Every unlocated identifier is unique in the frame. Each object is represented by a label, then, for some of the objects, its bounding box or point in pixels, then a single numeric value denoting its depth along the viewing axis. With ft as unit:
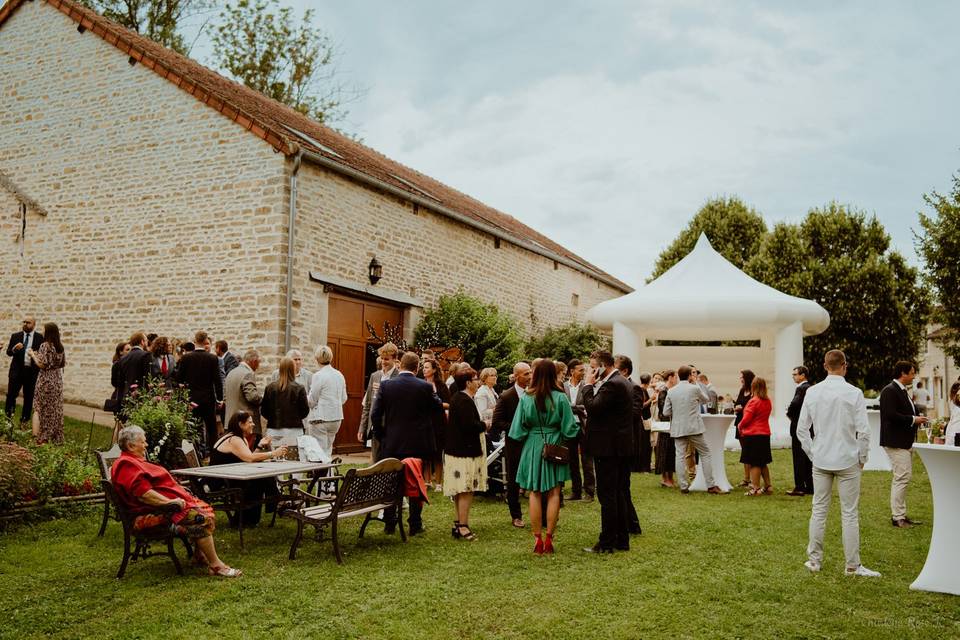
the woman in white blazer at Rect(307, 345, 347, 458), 30.58
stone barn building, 42.75
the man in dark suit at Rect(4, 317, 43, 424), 37.80
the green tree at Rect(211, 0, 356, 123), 81.51
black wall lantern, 48.26
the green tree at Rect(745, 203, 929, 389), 81.00
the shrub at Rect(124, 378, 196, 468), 28.37
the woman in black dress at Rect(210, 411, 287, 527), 24.07
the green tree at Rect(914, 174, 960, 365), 59.93
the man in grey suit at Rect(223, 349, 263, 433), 30.76
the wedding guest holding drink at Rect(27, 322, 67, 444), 33.45
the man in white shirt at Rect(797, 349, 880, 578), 19.29
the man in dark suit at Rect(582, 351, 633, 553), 21.52
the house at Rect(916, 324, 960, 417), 131.44
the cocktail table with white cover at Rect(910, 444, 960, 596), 18.31
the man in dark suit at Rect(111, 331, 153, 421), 33.17
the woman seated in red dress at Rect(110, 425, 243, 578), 18.44
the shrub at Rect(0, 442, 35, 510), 23.29
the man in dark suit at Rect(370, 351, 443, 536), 23.59
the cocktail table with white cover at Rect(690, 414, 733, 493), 34.01
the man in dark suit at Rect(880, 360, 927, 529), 25.46
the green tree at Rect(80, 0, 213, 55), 74.02
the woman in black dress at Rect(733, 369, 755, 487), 35.17
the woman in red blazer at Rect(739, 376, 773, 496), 32.22
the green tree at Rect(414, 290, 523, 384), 51.42
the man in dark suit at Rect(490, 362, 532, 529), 25.71
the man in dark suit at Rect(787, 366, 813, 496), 32.53
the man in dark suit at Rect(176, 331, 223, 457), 32.27
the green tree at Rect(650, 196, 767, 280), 98.73
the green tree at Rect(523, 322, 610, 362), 66.74
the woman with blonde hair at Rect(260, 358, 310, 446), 27.78
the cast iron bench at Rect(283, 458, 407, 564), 20.54
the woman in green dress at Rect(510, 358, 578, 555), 21.26
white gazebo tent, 52.31
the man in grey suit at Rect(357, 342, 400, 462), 28.45
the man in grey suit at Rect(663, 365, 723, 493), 32.37
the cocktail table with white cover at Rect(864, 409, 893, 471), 40.91
